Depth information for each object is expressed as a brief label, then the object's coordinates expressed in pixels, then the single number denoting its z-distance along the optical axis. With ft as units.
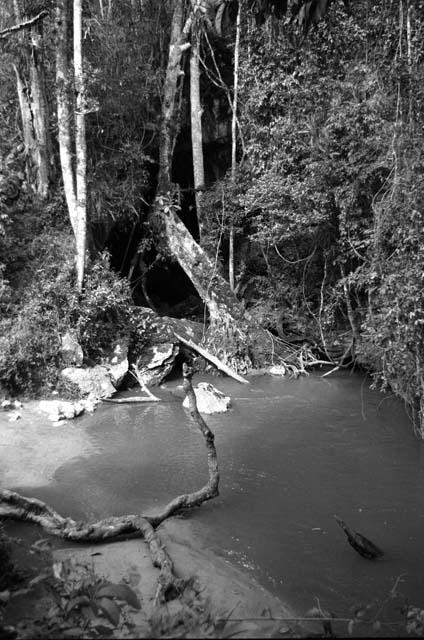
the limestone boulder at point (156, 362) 36.01
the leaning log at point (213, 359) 37.51
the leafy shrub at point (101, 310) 34.32
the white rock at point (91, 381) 31.68
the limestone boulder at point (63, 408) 27.78
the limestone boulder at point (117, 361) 33.68
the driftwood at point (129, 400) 31.45
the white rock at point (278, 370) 39.17
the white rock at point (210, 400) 30.04
